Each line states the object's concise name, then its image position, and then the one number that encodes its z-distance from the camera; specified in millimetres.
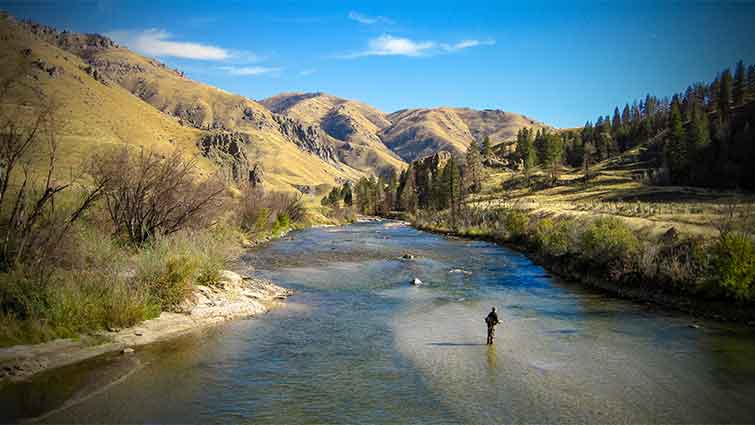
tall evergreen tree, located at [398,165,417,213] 137762
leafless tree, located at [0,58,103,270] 16406
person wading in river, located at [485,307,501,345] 18875
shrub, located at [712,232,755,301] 21828
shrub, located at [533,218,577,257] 38625
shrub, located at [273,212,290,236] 73694
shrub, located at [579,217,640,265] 30531
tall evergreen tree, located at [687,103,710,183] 94744
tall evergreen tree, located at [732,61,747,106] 147125
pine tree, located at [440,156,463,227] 105194
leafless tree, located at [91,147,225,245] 27344
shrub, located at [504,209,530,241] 56219
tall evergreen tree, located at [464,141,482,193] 121375
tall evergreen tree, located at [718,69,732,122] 137700
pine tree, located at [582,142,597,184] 156125
